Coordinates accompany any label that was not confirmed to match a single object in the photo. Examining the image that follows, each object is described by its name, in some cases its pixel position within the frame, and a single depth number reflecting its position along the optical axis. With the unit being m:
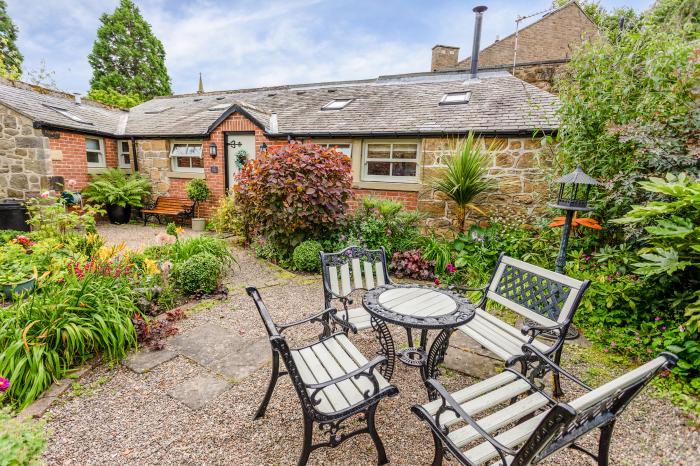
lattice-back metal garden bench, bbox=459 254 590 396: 2.57
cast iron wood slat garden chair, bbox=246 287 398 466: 1.82
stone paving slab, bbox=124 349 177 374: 2.92
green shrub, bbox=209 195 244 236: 7.95
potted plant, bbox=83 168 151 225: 9.20
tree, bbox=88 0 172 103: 23.97
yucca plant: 5.83
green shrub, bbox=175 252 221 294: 4.39
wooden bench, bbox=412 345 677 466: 1.34
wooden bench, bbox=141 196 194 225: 9.52
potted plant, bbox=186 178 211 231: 9.19
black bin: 6.58
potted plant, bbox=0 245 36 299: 3.65
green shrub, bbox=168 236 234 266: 5.05
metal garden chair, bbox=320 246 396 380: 2.84
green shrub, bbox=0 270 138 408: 2.49
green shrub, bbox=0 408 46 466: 1.24
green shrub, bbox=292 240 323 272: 5.54
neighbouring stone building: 13.78
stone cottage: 6.64
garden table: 2.44
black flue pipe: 8.85
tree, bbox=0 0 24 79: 20.17
